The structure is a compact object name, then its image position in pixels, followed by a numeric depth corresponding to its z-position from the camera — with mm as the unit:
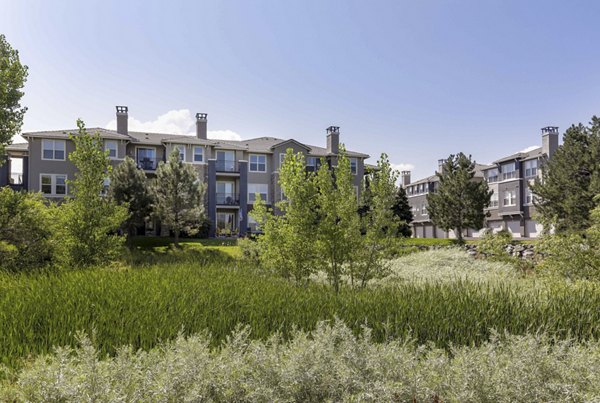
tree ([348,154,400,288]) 10766
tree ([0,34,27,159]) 15000
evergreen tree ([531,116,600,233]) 26031
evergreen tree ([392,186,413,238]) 40344
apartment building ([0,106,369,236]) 32938
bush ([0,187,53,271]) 13945
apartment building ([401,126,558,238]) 43375
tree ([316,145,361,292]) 10320
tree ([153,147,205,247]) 28250
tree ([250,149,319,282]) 10500
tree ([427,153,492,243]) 35438
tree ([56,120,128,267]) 13805
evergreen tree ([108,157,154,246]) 27312
